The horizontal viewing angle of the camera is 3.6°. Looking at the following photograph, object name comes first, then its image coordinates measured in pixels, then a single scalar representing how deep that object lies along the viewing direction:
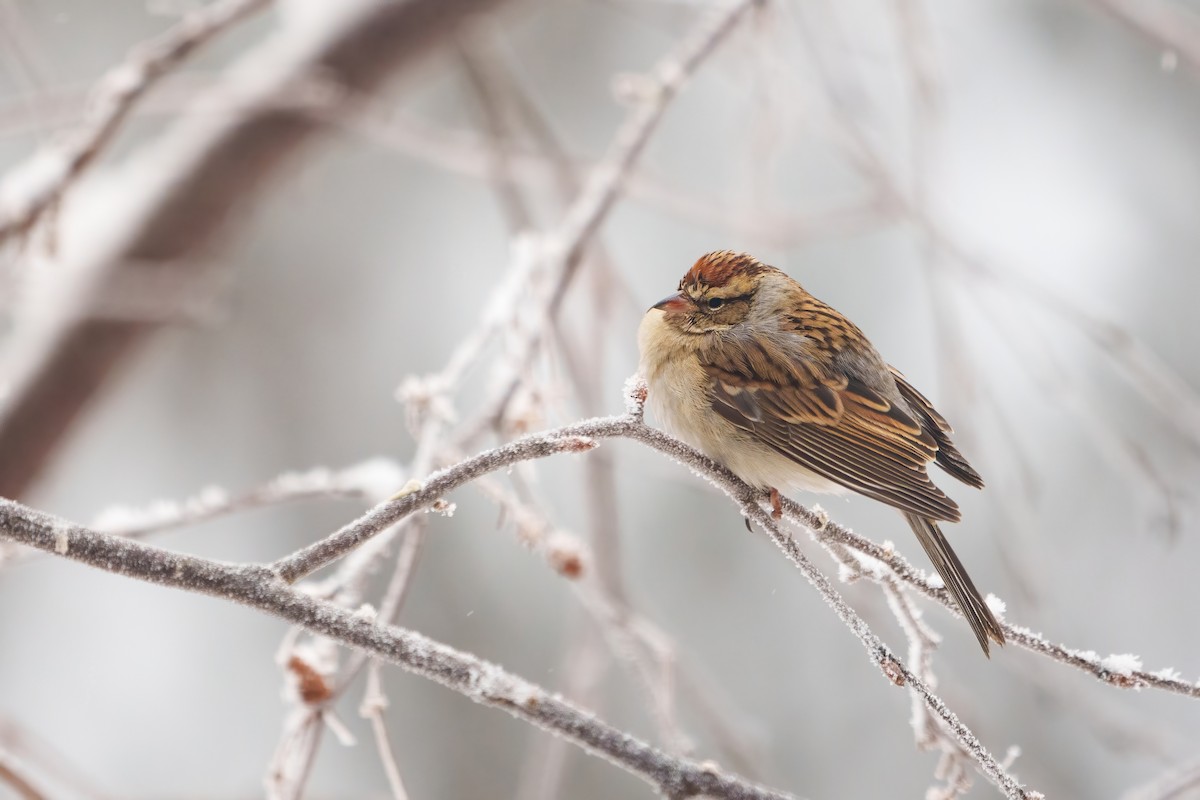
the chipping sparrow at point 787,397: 4.25
